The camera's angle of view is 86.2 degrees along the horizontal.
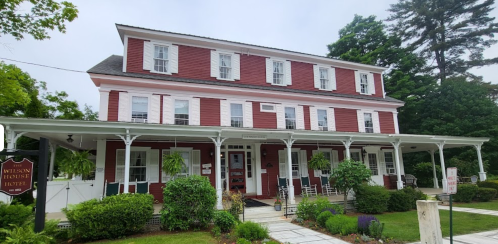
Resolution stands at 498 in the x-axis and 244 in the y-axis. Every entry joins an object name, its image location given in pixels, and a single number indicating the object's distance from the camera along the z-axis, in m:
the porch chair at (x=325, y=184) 13.83
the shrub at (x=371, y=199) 10.30
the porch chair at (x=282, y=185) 12.38
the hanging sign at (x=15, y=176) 5.01
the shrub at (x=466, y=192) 12.77
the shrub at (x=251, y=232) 6.57
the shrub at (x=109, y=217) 6.74
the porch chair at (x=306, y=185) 13.41
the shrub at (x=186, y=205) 7.55
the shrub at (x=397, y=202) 10.85
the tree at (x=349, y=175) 10.08
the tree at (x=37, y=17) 8.85
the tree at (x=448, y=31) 26.25
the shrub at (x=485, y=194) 12.93
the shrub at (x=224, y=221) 7.42
